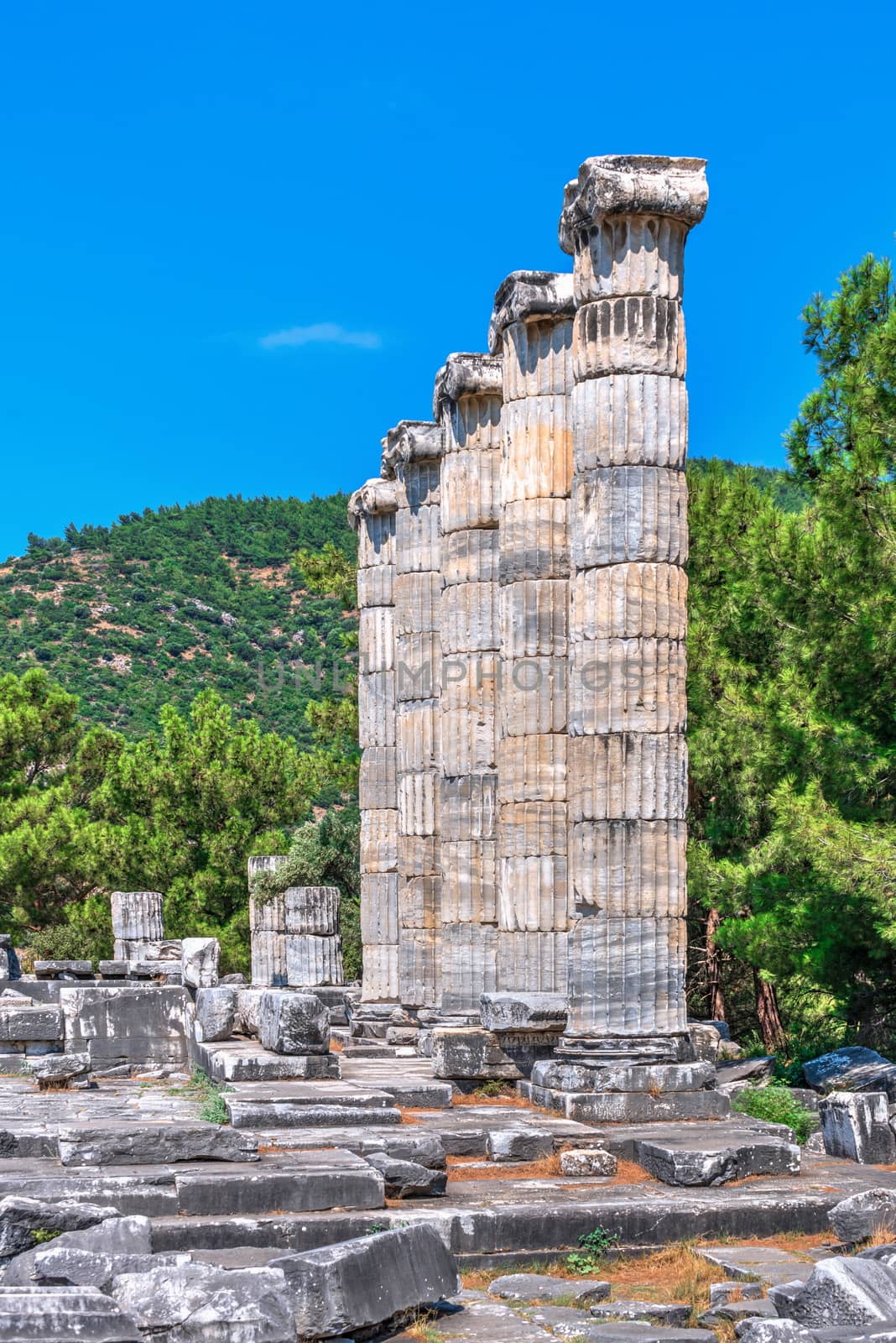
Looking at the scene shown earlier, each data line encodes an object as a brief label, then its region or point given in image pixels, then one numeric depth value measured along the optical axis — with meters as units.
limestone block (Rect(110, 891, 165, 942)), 32.31
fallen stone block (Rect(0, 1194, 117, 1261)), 9.88
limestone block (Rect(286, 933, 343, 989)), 28.08
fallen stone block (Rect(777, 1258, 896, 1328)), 8.38
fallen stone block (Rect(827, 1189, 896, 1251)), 10.88
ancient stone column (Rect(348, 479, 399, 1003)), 26.91
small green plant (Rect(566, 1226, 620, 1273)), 10.77
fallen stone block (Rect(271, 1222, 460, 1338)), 8.52
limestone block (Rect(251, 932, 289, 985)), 29.69
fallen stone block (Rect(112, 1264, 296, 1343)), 8.02
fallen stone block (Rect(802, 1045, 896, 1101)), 15.50
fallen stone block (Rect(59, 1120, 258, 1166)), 11.75
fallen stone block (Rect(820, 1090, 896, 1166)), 13.68
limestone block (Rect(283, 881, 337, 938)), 27.86
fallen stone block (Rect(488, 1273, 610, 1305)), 9.86
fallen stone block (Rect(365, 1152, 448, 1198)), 11.60
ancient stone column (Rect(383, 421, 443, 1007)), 24.11
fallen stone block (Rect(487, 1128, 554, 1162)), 13.09
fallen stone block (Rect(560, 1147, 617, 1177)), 12.66
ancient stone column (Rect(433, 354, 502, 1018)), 21.45
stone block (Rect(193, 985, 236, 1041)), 18.27
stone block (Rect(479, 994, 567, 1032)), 17.52
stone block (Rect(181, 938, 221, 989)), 22.80
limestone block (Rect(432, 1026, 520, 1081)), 17.19
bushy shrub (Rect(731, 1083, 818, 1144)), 15.05
